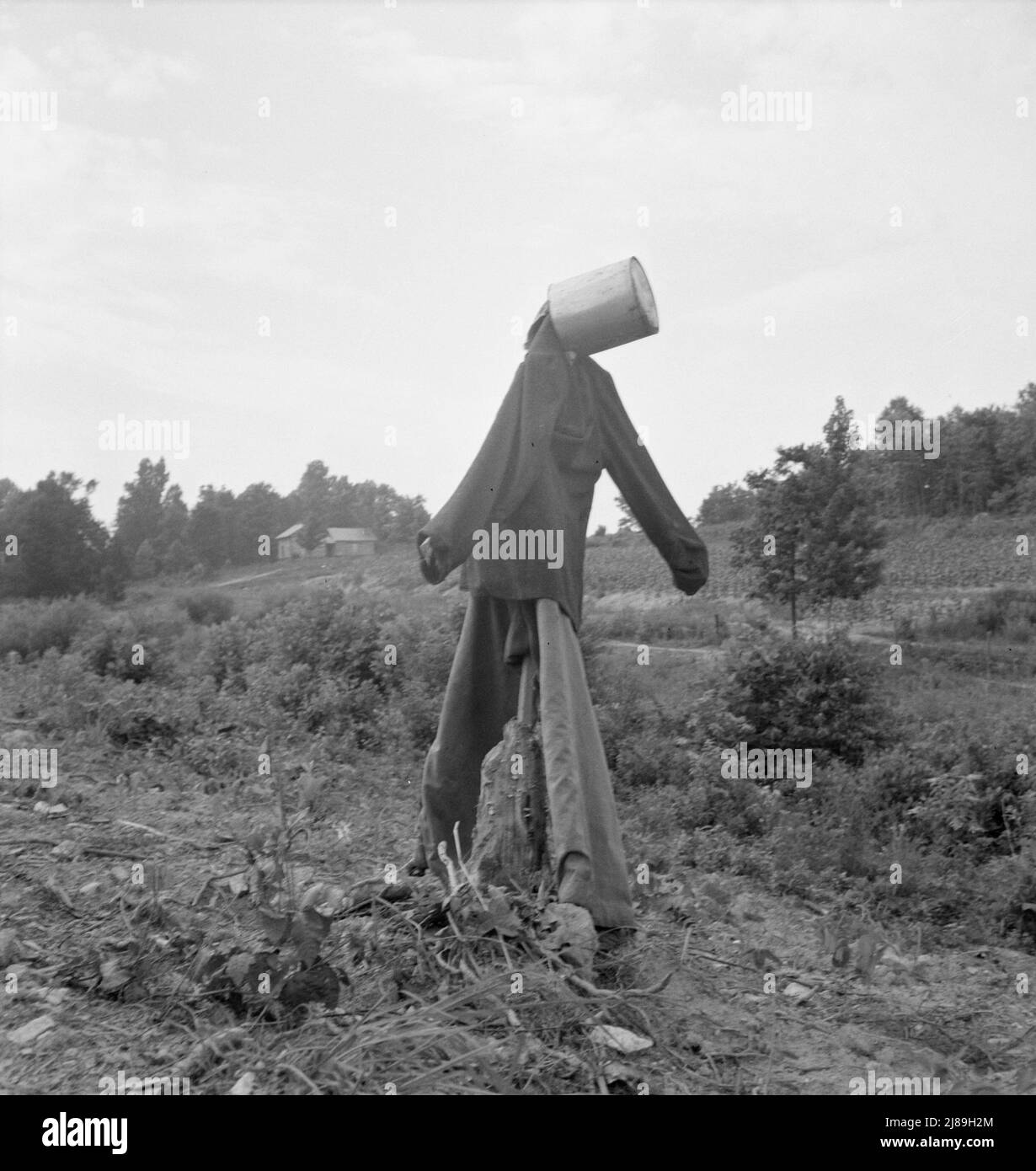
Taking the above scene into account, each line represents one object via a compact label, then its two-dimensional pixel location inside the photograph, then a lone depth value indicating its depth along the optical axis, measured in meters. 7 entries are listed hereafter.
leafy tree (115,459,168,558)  16.53
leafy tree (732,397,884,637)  15.70
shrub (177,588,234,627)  15.60
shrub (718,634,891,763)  9.02
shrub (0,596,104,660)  12.67
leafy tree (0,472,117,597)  14.92
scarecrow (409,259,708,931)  3.64
